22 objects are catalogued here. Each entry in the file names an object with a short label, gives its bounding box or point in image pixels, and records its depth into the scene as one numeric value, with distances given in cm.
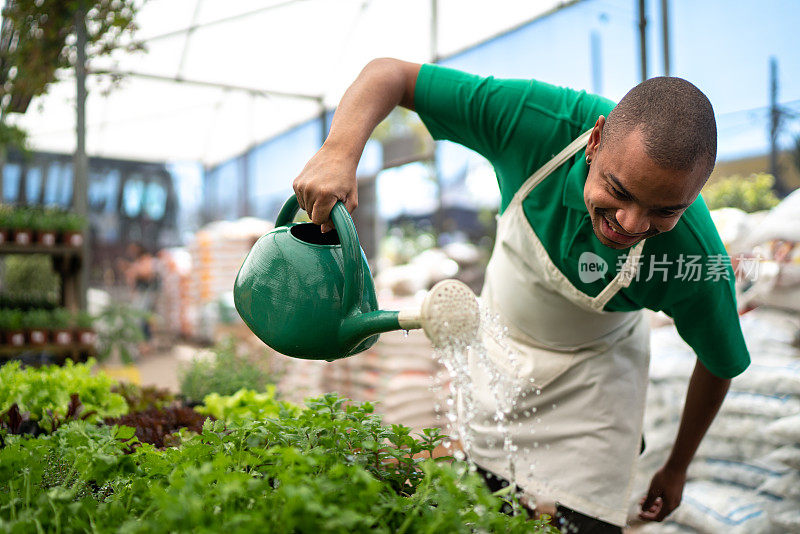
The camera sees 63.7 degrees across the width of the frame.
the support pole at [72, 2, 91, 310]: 418
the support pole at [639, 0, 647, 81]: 321
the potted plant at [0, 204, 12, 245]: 365
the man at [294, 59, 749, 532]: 93
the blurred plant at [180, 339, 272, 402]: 189
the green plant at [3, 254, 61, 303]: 494
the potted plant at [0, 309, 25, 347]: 360
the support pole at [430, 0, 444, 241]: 498
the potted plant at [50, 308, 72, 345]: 373
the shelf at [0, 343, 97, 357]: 359
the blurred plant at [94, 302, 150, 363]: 446
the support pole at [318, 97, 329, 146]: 709
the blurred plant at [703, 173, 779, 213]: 278
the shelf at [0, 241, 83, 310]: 392
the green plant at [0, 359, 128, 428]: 127
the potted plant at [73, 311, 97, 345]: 380
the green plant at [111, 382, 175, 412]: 154
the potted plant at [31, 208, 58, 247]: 378
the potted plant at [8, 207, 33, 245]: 369
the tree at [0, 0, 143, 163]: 415
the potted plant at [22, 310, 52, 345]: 367
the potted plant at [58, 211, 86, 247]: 387
